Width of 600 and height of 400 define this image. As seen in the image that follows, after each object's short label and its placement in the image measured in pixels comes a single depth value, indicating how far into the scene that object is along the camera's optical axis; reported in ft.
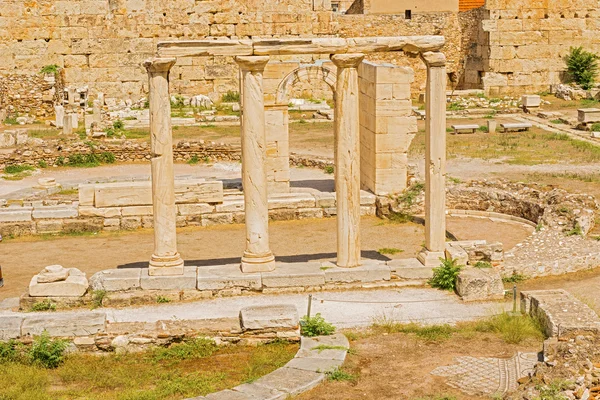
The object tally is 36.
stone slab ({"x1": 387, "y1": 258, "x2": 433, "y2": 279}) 50.42
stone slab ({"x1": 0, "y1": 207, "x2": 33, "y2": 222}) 66.08
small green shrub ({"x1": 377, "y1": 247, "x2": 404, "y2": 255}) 58.54
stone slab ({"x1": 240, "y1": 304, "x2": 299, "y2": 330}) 40.86
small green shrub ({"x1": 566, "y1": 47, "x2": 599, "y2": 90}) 125.90
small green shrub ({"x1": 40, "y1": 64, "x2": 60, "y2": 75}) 120.88
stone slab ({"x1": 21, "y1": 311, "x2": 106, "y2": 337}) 40.52
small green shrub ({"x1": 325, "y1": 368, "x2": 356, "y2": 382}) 37.32
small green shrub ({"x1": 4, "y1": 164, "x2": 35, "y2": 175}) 84.69
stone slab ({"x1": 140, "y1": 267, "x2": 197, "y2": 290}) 48.98
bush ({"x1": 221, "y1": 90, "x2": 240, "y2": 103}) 123.75
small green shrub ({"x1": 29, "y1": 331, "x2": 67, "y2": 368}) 39.32
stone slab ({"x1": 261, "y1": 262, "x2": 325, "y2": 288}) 49.49
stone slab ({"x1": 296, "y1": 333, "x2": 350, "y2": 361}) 39.37
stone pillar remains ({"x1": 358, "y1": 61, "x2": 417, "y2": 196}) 69.72
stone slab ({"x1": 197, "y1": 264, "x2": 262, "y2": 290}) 49.03
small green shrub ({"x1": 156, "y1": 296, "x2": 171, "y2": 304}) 48.60
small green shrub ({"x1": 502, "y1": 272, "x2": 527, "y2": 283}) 50.83
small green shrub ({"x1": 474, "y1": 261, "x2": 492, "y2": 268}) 50.69
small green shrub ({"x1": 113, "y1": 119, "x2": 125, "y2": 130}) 104.23
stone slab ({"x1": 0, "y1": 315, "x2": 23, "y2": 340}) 40.16
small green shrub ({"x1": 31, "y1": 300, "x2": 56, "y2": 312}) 47.26
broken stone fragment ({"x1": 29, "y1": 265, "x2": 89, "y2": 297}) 47.70
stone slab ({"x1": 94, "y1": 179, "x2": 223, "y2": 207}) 67.05
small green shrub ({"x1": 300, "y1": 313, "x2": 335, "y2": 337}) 41.78
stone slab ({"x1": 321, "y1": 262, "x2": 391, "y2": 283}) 50.01
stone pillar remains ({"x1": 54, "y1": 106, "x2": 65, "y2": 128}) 106.22
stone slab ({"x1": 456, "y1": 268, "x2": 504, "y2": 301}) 47.78
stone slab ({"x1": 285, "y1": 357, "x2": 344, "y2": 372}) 38.04
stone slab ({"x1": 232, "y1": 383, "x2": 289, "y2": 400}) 35.09
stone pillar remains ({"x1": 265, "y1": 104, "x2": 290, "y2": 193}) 72.18
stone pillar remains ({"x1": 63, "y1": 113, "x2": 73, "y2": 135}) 100.98
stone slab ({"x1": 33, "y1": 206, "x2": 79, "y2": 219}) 66.49
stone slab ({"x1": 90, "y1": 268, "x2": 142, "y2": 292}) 48.88
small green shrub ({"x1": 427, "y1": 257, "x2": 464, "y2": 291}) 49.36
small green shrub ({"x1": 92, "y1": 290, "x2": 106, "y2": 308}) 48.24
